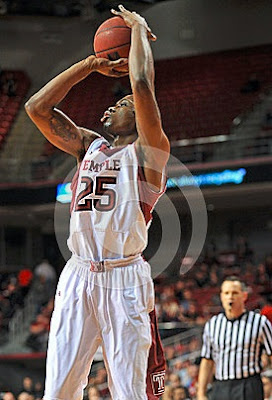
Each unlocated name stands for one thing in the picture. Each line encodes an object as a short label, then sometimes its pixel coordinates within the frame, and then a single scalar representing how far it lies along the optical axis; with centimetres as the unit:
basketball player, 485
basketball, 515
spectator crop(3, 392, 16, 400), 1066
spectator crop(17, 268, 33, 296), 2083
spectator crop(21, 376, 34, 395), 1511
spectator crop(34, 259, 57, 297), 2068
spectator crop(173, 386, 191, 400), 1136
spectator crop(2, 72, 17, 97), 2517
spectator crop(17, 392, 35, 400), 1171
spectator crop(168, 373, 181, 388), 1228
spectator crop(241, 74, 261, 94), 2345
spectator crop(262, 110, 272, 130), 2191
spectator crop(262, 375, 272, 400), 982
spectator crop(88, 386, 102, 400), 1187
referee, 828
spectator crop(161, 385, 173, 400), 1150
